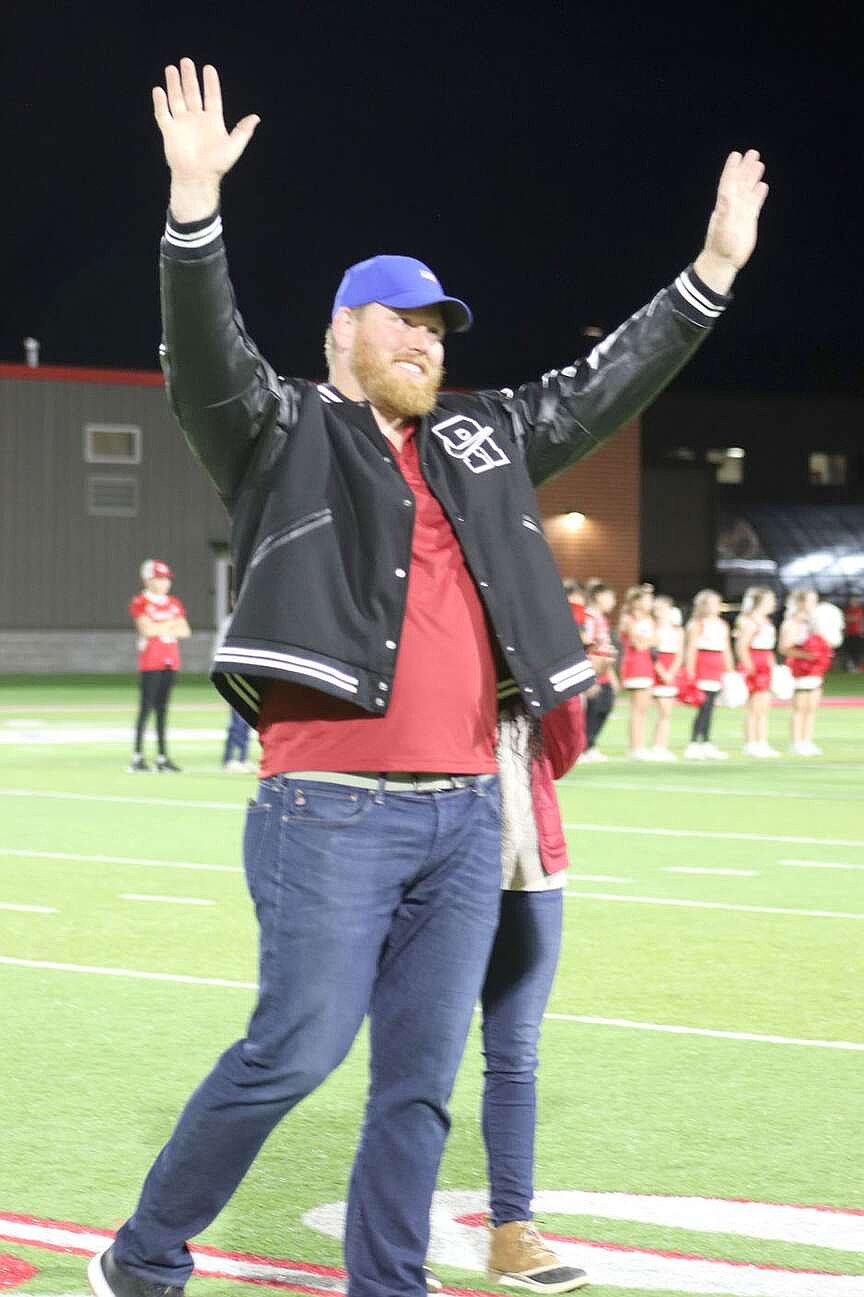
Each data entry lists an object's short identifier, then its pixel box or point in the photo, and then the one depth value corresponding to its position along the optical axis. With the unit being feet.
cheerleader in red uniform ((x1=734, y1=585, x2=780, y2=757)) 70.95
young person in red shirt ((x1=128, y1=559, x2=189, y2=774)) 61.57
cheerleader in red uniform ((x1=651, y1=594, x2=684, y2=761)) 68.64
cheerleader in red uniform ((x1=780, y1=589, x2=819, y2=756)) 71.82
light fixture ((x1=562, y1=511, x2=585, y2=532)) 174.70
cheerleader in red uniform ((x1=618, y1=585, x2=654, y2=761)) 67.97
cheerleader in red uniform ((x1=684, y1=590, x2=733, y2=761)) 68.54
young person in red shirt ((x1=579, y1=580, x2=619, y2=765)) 63.98
